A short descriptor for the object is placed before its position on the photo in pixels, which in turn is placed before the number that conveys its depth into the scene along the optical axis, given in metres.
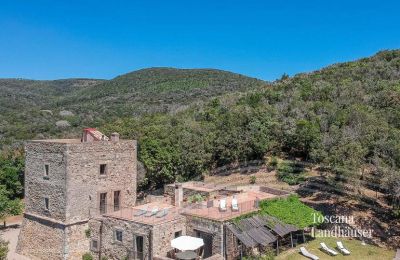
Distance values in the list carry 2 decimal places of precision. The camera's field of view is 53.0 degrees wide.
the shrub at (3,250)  20.04
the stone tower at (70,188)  23.59
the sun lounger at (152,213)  21.67
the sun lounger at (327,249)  21.34
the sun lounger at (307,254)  20.64
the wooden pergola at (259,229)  19.97
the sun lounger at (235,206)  21.64
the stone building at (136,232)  20.16
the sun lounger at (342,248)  21.46
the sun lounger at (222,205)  21.56
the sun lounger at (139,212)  21.92
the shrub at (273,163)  40.72
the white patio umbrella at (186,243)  18.64
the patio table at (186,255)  18.66
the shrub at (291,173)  36.09
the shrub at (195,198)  26.16
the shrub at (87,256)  23.22
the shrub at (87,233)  24.05
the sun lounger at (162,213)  21.45
